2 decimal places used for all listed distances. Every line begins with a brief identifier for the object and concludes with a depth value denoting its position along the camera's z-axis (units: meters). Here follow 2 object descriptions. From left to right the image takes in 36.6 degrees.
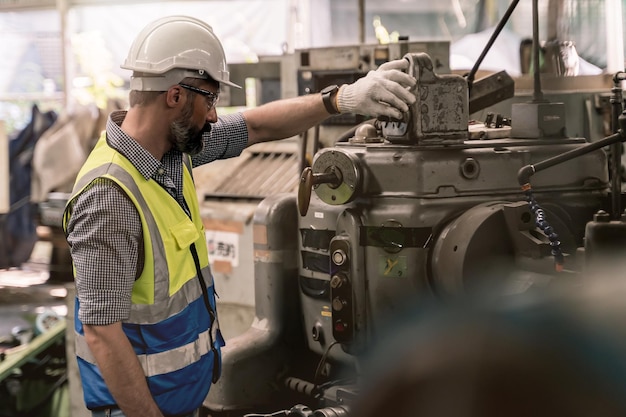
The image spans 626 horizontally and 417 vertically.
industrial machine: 2.47
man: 2.26
